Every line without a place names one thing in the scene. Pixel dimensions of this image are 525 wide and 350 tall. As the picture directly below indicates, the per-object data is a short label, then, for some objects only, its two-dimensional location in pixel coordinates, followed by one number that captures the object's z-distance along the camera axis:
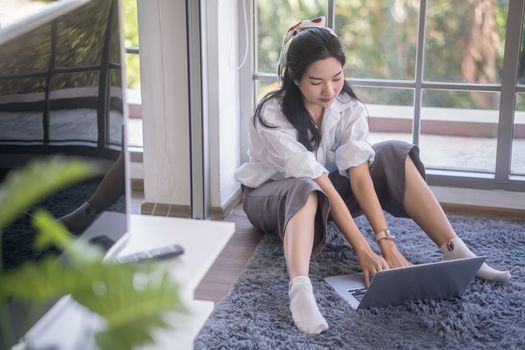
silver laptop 3.12
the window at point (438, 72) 3.97
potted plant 1.04
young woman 3.38
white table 2.37
